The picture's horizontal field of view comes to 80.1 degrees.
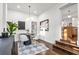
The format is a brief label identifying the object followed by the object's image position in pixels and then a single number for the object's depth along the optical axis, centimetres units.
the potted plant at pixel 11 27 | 100
